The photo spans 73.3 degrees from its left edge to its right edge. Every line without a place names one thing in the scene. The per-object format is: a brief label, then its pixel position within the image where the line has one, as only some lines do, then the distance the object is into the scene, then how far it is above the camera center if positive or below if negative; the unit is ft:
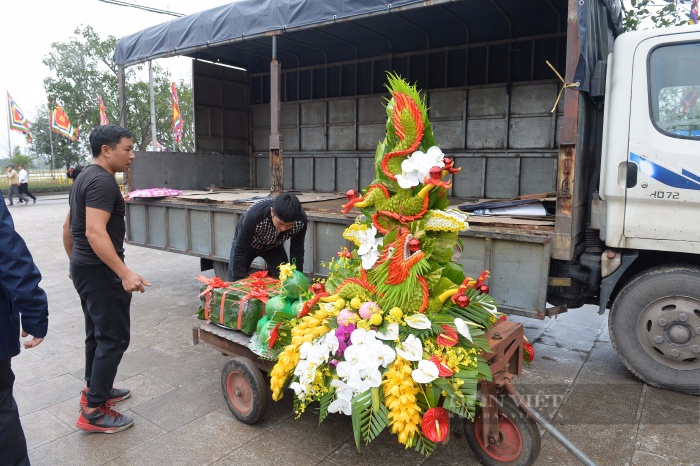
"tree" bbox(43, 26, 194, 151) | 85.71 +16.47
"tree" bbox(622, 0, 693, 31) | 21.63 +7.92
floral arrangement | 7.62 -2.48
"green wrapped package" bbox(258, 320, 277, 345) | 9.71 -3.20
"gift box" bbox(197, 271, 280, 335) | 10.53 -2.85
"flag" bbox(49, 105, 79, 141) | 72.13 +7.87
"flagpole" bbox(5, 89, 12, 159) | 74.39 +9.67
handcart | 8.10 -4.18
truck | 11.90 +1.71
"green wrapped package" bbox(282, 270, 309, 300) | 10.26 -2.39
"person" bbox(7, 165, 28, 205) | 62.12 -1.19
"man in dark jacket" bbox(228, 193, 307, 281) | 11.71 -1.52
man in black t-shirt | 9.56 -1.90
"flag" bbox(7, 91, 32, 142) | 74.95 +9.06
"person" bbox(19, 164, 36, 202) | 64.63 -1.12
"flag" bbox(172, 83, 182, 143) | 70.98 +8.12
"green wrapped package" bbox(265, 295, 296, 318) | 9.92 -2.74
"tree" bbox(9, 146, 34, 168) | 94.27 +3.15
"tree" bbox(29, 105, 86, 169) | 111.04 +6.87
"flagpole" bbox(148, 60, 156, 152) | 60.06 +7.97
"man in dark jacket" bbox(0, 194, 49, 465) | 7.02 -2.13
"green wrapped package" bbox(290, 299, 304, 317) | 9.88 -2.74
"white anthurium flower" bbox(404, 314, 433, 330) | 8.00 -2.43
